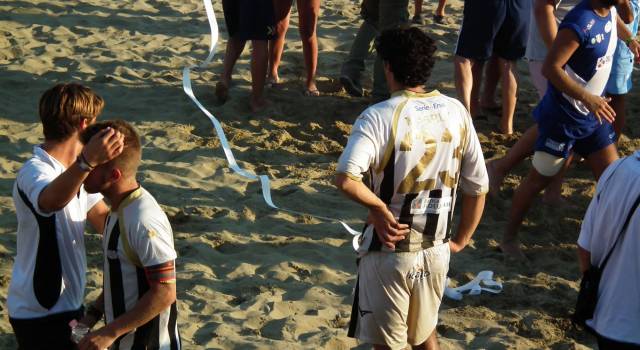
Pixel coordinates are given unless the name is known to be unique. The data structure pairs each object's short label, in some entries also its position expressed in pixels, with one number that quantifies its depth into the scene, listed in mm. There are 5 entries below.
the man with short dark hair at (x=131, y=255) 6531
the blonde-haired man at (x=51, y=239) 7078
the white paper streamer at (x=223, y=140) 13133
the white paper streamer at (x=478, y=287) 11102
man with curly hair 7535
